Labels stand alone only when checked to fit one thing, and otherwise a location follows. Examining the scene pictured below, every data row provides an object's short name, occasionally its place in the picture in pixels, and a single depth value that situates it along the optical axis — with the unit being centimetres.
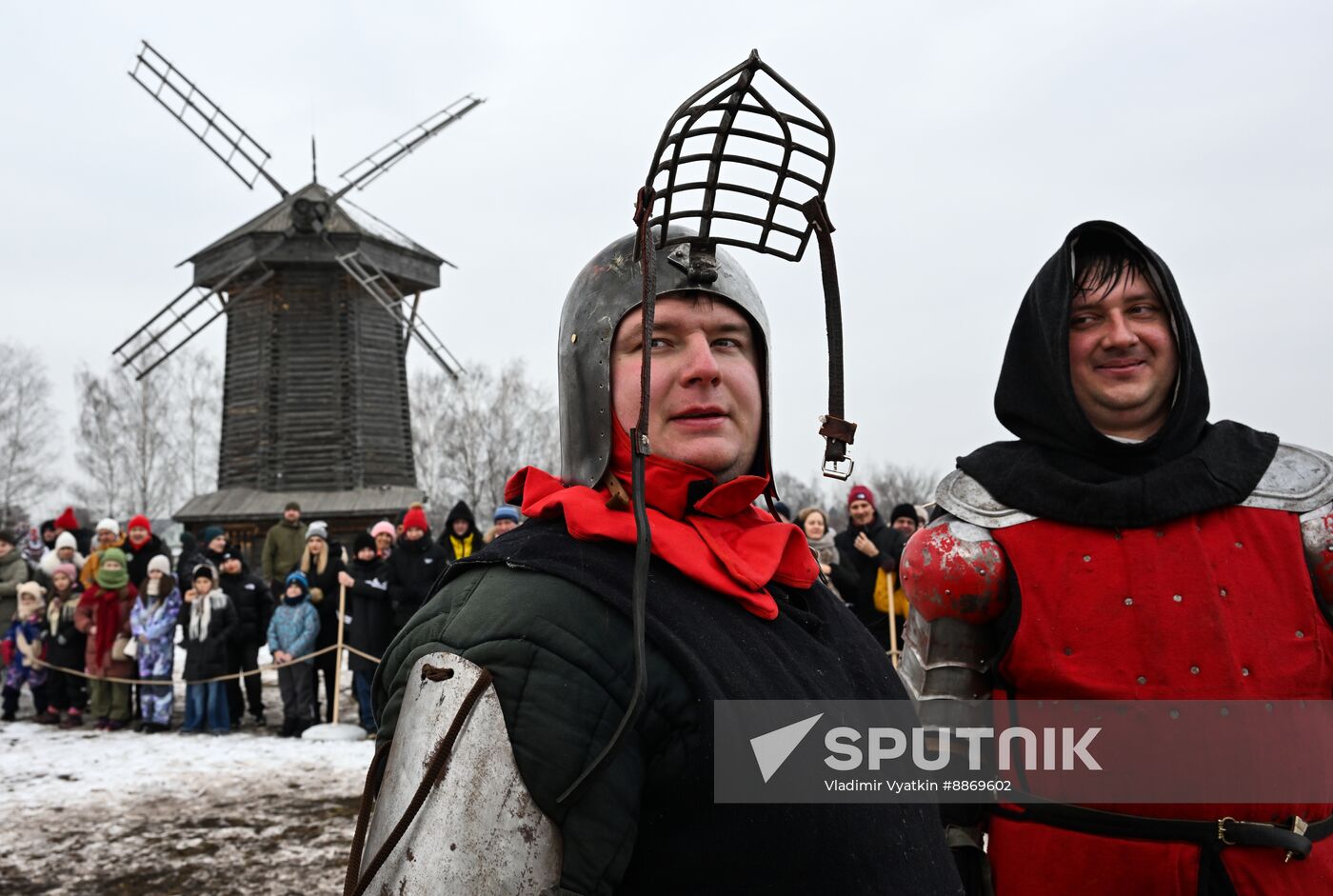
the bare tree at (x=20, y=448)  3231
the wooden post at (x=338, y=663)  798
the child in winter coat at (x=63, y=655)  858
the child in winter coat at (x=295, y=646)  789
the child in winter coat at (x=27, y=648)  865
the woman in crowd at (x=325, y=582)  847
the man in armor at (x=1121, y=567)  190
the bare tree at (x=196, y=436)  3225
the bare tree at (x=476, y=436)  3256
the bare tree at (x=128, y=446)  3162
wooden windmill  1772
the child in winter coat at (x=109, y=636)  826
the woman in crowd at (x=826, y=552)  721
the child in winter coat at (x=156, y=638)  811
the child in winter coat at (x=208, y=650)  794
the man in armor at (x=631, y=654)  119
